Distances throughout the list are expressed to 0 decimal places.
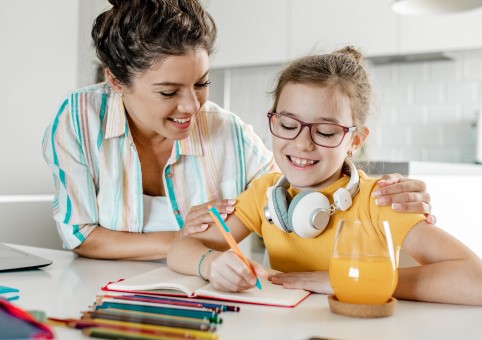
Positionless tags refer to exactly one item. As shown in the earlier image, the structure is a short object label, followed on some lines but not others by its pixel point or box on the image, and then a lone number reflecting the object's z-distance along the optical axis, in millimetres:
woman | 1558
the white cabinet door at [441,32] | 3375
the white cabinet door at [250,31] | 3998
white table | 862
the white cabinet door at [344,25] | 3635
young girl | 1105
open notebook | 1046
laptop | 1345
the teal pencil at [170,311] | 881
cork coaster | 951
